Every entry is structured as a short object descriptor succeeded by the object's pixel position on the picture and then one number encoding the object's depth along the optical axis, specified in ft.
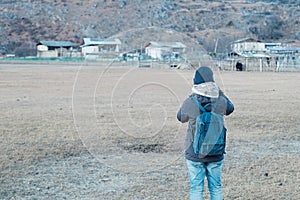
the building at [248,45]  224.04
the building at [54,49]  234.58
